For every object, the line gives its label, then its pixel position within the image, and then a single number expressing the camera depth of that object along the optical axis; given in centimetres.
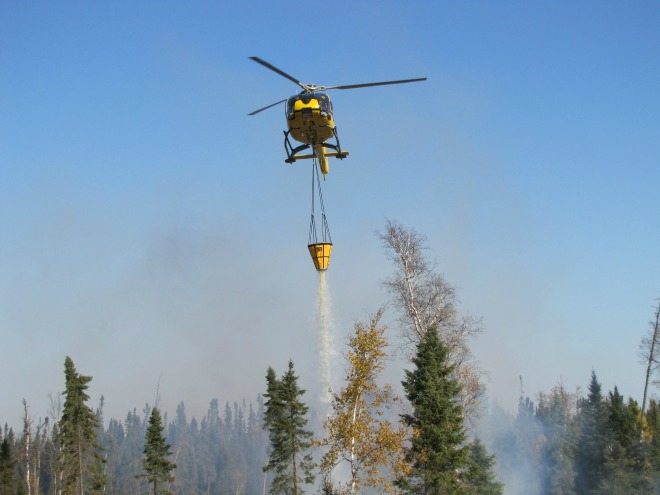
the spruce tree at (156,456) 4658
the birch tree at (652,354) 5388
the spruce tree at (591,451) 5066
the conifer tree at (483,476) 3377
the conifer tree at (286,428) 4366
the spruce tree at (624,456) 4541
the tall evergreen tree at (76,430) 4897
